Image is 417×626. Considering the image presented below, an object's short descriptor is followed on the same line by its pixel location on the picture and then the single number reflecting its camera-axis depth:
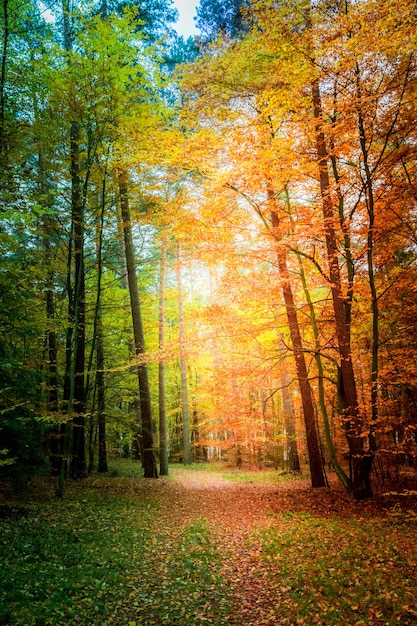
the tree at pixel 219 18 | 10.57
